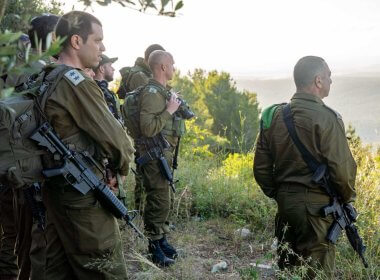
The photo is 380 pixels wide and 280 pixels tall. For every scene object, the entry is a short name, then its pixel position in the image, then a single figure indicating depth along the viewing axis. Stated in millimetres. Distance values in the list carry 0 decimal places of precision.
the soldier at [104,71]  3956
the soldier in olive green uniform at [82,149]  2270
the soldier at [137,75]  5023
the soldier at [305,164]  3062
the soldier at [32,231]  2584
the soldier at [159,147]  4020
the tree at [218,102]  28219
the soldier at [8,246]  3281
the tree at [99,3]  1221
